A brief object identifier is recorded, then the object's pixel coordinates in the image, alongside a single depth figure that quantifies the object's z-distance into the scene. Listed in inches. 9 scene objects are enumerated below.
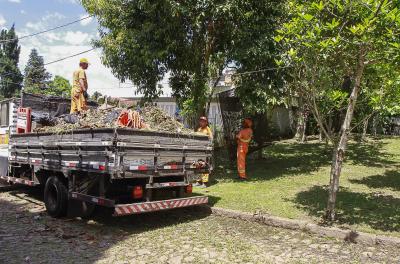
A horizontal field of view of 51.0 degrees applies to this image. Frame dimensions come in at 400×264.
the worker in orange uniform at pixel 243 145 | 438.0
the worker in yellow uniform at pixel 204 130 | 408.8
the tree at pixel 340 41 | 236.7
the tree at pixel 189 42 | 418.6
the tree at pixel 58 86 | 1401.3
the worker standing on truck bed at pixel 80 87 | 348.5
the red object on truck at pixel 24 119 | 357.7
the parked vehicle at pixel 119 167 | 249.6
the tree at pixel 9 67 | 1835.6
